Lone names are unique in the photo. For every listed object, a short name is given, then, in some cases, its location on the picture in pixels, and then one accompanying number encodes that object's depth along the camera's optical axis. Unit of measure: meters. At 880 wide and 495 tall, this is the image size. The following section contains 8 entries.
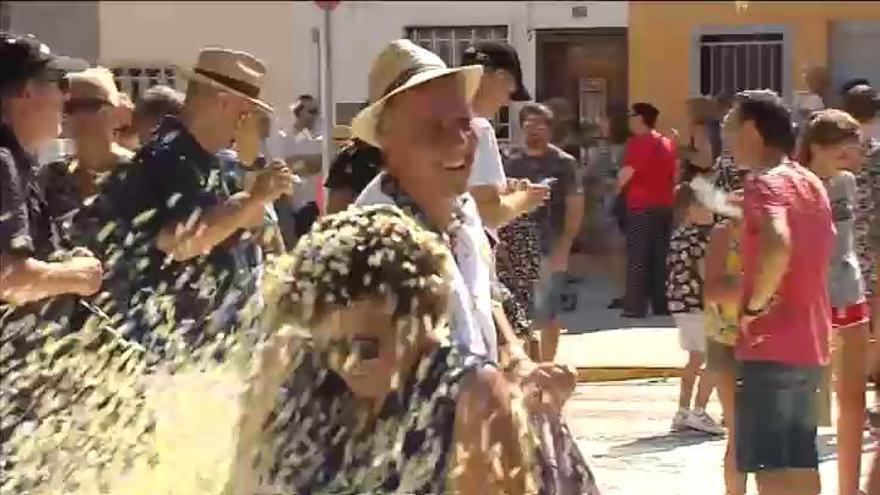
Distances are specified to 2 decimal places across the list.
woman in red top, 19.05
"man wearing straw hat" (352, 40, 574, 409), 5.24
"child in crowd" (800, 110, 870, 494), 9.41
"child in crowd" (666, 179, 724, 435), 12.00
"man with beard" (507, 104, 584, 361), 14.68
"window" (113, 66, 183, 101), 20.29
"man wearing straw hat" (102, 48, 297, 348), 7.79
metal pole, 15.38
